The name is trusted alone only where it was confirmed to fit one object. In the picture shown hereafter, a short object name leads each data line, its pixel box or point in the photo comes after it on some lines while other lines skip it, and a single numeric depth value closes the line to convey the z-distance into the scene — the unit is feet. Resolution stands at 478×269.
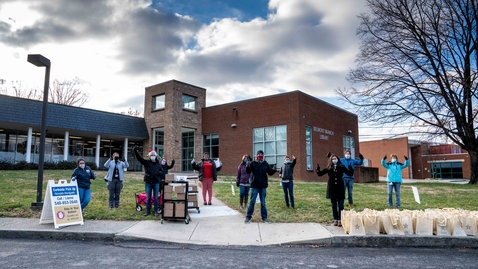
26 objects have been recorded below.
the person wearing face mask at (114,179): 32.63
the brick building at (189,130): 82.84
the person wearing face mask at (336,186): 26.40
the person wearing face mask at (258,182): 27.35
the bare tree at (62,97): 149.89
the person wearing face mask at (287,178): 33.60
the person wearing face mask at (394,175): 34.24
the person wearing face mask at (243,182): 33.09
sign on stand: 25.59
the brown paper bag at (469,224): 23.13
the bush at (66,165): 84.64
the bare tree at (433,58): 73.61
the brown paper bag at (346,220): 23.38
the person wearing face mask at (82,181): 29.07
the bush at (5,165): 76.18
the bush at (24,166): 78.23
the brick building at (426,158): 169.99
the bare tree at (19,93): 140.04
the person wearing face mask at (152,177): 29.01
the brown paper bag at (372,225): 23.06
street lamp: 31.04
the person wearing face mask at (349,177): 34.71
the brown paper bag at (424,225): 23.06
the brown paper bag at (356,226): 22.90
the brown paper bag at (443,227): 23.04
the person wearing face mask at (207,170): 36.35
